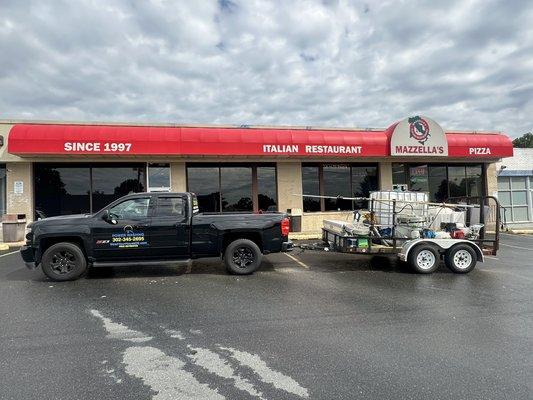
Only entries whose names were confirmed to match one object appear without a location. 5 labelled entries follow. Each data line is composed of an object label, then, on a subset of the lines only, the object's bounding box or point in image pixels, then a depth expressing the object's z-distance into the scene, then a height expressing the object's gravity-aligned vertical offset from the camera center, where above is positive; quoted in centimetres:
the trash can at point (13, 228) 1438 -44
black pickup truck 832 -55
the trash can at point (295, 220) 1705 -56
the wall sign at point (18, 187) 1525 +109
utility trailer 923 -74
